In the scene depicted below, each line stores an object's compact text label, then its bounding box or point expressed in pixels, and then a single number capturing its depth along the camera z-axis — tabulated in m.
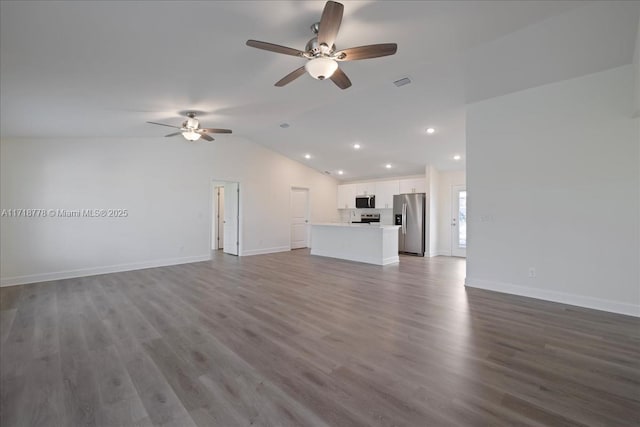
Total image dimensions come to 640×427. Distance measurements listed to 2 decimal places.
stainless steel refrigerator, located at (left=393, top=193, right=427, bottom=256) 7.96
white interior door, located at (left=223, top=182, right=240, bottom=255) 7.94
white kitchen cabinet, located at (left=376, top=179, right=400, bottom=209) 8.66
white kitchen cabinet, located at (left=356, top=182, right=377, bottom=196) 9.21
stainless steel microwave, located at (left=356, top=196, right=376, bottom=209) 9.17
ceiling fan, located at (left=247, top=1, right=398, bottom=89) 2.11
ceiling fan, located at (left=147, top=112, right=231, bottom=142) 4.55
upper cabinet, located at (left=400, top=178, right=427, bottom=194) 8.09
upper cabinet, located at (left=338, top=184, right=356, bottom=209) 9.81
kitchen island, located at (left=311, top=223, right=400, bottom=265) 6.55
